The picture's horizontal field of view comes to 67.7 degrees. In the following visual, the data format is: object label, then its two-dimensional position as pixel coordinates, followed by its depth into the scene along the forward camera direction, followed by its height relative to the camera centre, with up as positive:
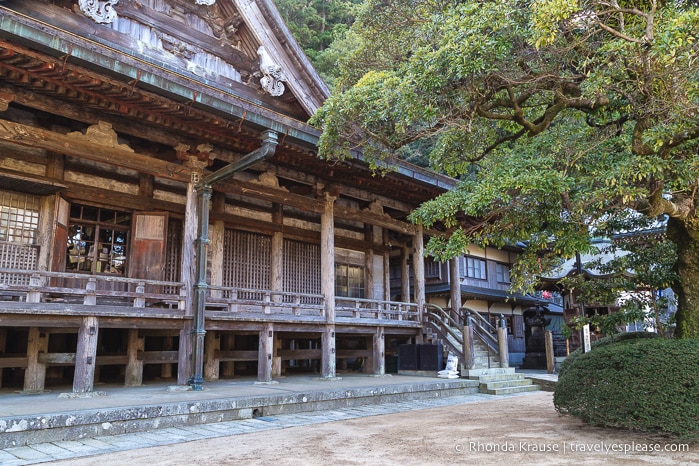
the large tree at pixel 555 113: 6.45 +3.26
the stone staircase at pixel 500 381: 13.27 -1.28
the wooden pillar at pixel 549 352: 18.97 -0.74
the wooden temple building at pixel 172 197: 8.60 +3.02
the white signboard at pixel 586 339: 14.38 -0.18
